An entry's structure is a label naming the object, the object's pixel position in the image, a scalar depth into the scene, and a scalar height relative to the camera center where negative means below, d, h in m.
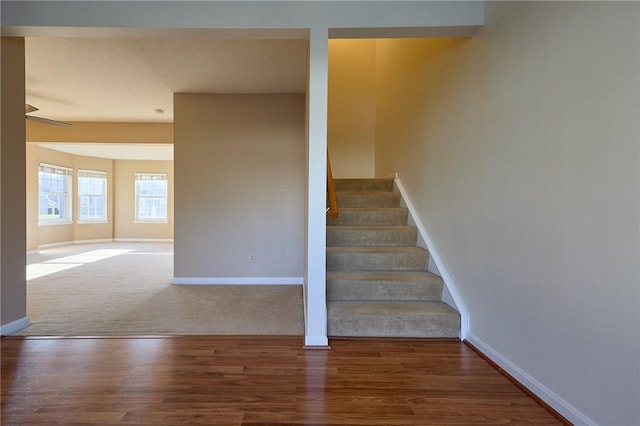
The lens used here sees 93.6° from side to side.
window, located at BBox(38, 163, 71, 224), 7.24 +0.34
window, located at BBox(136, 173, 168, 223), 9.10 +0.33
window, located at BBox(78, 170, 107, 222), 8.36 +0.34
